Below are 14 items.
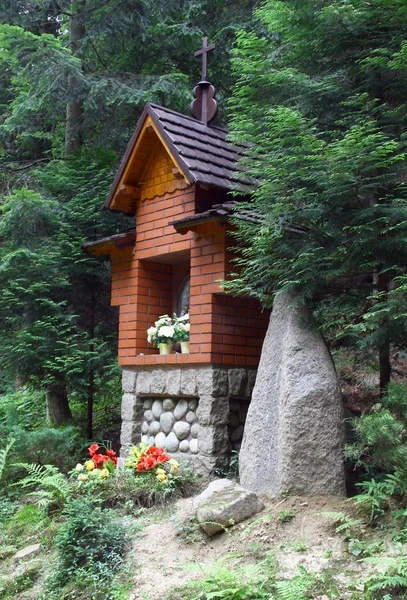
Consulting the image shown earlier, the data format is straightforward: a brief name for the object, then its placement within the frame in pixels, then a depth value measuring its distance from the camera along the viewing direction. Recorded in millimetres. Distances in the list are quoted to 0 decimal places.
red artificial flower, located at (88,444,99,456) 7262
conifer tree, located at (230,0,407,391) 5539
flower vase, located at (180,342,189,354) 7633
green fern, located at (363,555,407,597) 3943
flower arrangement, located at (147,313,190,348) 7789
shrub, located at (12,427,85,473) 8469
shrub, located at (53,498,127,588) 5434
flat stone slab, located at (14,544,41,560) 6191
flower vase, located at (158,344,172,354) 7902
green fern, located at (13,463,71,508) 6586
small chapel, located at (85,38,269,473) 7285
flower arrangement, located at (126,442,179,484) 6746
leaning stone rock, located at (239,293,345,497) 5602
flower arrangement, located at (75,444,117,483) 6813
